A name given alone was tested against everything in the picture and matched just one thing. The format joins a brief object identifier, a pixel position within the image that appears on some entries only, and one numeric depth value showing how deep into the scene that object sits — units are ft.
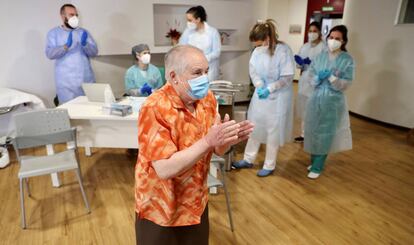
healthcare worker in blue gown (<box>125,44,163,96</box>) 9.10
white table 7.65
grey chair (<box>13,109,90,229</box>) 6.66
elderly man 2.81
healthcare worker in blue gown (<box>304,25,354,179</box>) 7.89
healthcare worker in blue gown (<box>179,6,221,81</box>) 11.32
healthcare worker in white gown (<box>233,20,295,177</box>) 7.96
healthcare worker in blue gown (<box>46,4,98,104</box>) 9.61
